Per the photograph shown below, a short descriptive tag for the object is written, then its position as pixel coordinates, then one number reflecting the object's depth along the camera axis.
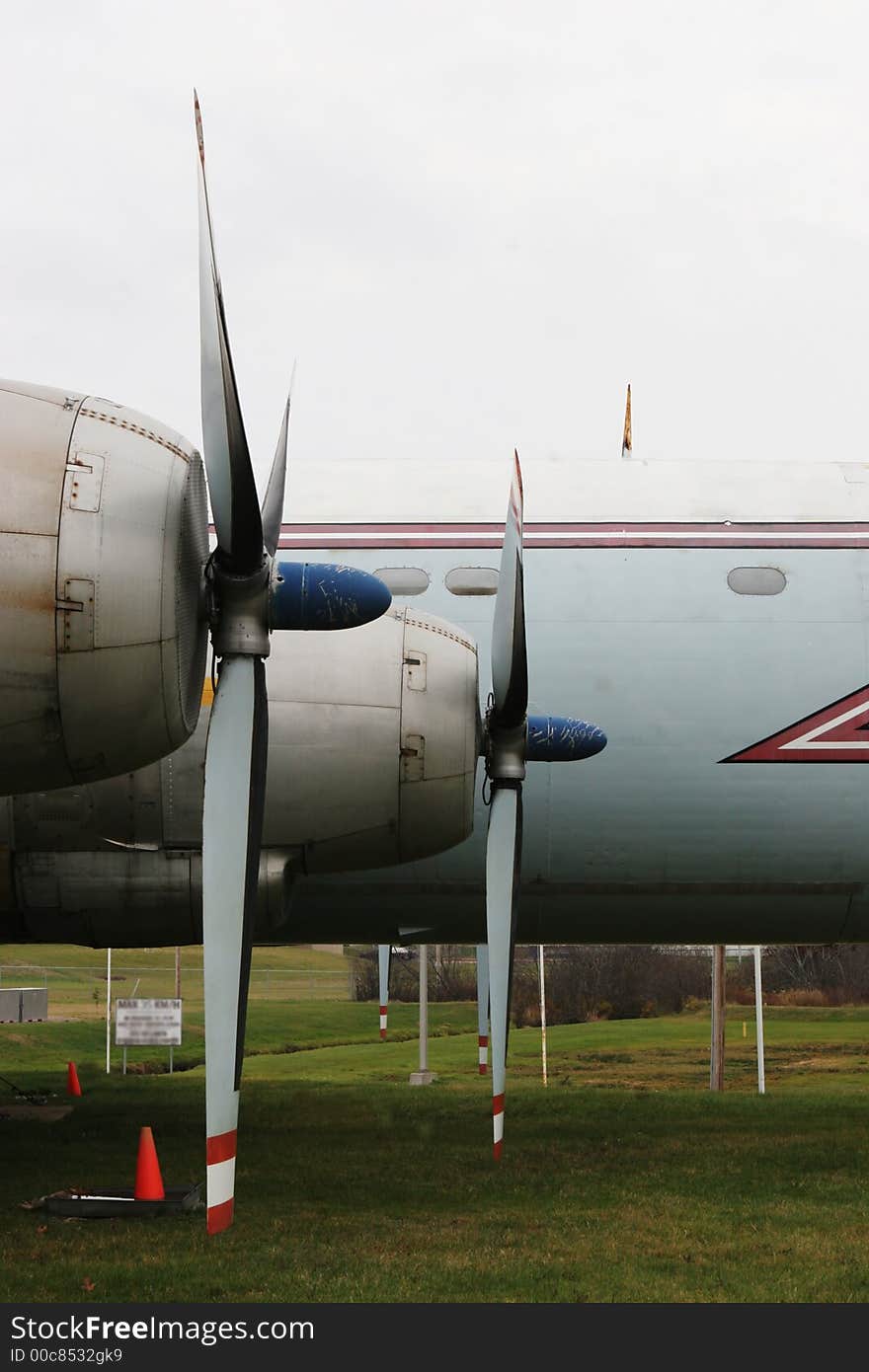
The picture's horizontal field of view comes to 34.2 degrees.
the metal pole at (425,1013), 24.19
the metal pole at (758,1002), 23.16
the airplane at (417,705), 6.69
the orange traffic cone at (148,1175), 10.25
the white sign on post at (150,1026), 18.09
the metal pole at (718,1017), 23.98
